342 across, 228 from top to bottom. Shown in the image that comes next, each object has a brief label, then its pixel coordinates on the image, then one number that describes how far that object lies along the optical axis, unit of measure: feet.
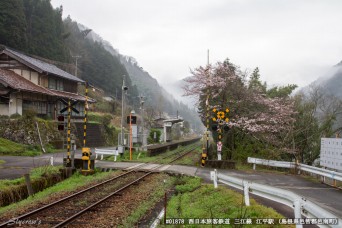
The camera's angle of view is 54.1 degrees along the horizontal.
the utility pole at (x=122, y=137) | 75.45
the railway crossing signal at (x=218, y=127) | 56.80
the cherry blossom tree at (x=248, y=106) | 71.56
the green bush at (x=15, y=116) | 87.86
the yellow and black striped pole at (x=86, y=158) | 49.39
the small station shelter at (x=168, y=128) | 127.13
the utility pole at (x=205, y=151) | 59.77
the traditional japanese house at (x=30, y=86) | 88.12
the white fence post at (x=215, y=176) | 34.09
